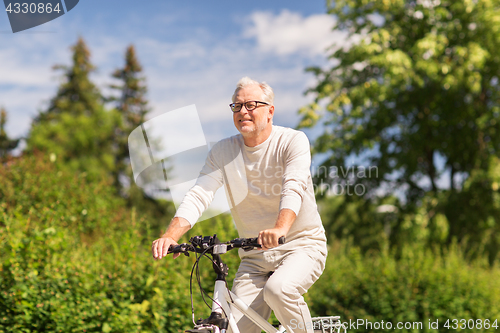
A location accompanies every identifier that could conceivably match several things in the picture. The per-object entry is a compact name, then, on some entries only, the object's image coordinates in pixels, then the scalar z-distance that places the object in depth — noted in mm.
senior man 2668
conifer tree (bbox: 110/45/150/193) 33219
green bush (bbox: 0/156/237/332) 4371
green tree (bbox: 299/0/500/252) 10383
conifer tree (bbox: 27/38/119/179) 30469
